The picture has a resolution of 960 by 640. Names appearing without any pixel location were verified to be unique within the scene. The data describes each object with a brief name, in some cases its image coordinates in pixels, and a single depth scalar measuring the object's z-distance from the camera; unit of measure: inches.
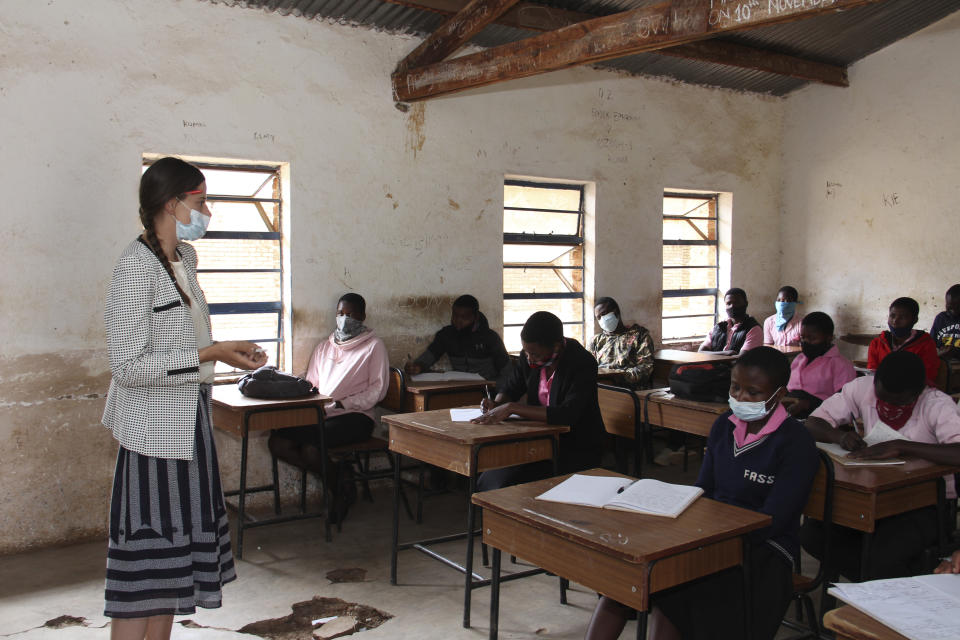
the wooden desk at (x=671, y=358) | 251.8
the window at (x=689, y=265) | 296.5
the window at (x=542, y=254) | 256.8
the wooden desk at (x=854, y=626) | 60.3
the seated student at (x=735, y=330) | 272.2
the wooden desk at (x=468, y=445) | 136.9
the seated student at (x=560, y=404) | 148.3
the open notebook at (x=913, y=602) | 59.6
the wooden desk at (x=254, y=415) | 174.1
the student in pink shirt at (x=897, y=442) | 118.0
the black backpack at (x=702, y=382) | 167.0
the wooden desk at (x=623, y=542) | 84.6
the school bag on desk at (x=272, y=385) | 178.7
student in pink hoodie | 193.0
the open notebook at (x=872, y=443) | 121.5
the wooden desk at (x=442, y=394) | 202.8
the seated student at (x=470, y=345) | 229.3
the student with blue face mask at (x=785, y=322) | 295.9
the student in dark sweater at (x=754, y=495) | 97.6
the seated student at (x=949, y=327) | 256.5
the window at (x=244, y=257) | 205.6
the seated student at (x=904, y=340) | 223.1
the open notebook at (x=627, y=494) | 95.9
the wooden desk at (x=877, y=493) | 110.3
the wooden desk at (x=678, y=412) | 161.5
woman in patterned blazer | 87.7
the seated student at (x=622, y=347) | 242.2
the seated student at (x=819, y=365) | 191.6
